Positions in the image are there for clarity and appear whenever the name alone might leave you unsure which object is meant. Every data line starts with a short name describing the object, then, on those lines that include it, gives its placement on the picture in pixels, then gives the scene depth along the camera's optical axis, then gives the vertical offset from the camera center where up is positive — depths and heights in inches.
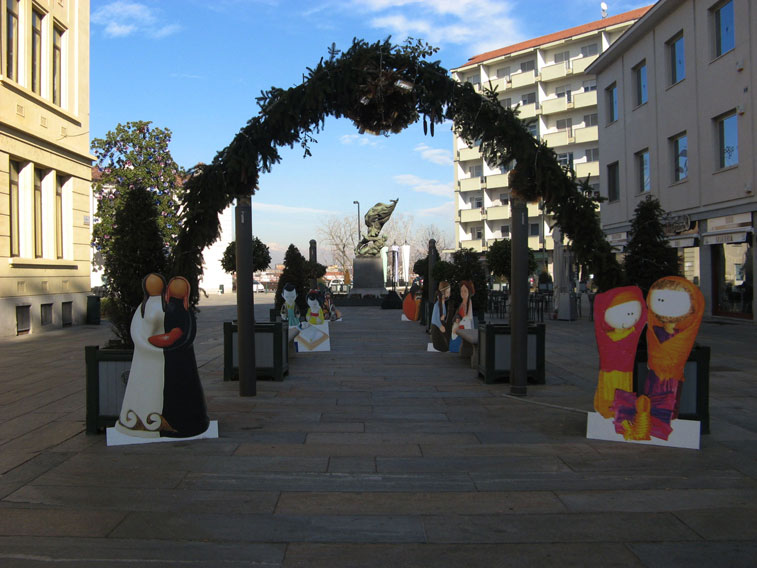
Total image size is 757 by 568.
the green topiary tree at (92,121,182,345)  254.4 +14.9
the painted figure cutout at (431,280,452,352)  506.9 -29.1
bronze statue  1396.4 +126.9
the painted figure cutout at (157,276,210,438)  226.2 -29.3
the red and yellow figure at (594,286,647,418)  226.8 -20.0
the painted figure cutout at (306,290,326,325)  515.5 -18.5
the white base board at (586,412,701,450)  217.6 -51.9
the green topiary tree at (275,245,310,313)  593.3 +9.5
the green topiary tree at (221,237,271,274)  1294.3 +66.0
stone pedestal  1406.3 +26.9
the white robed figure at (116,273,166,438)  224.1 -31.1
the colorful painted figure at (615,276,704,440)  221.5 -26.0
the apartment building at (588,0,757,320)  726.5 +195.7
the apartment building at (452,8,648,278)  2129.7 +633.7
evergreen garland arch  276.1 +70.2
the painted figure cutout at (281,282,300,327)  548.7 -14.2
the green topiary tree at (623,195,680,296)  275.7 +12.2
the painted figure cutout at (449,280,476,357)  487.2 -22.5
